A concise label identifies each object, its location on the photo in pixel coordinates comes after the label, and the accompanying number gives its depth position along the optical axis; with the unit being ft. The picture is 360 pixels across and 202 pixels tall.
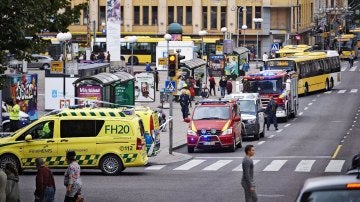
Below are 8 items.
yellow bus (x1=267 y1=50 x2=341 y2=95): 250.98
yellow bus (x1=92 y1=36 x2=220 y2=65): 370.65
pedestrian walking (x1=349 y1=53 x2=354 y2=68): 376.56
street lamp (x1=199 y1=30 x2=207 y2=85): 263.96
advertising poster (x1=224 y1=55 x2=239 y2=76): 288.71
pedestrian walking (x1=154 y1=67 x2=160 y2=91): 249.75
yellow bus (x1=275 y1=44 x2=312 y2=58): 308.81
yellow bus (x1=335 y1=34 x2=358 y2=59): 430.65
